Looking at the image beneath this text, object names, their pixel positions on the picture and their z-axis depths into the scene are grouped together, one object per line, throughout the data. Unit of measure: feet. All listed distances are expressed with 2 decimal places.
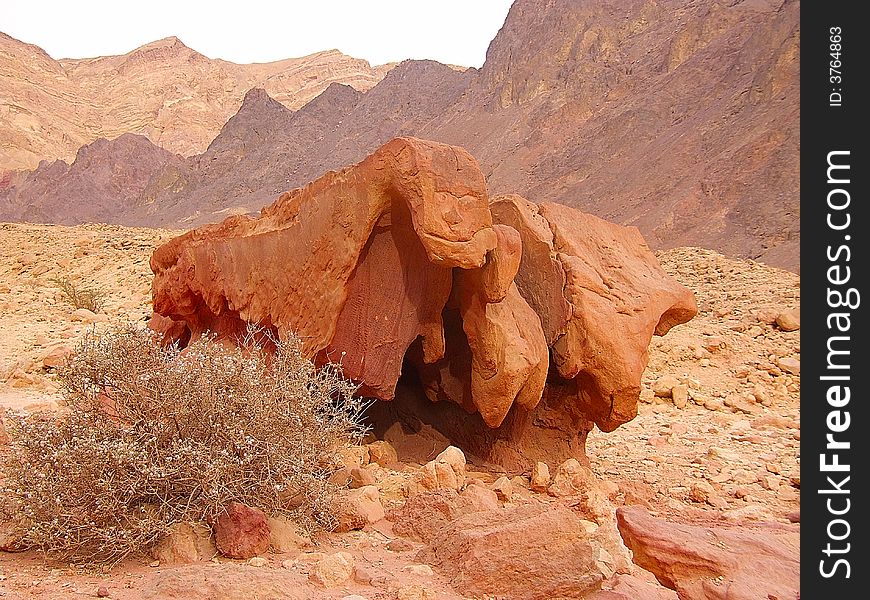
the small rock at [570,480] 15.42
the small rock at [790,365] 30.32
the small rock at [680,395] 27.48
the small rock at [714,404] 27.07
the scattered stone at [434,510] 11.74
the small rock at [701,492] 16.74
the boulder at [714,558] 9.37
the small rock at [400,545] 11.13
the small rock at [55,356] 26.02
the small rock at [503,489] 14.40
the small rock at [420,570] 9.96
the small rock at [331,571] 9.23
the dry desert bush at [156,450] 9.95
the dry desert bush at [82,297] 39.06
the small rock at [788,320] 34.55
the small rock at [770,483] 17.70
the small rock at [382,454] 16.85
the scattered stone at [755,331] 34.61
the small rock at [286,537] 10.55
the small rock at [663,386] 28.19
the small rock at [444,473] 14.47
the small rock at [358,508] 11.92
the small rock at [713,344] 33.04
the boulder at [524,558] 9.25
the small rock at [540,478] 15.78
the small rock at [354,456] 15.89
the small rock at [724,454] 20.21
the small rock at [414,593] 8.89
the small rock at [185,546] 9.89
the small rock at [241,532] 10.07
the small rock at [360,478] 14.43
